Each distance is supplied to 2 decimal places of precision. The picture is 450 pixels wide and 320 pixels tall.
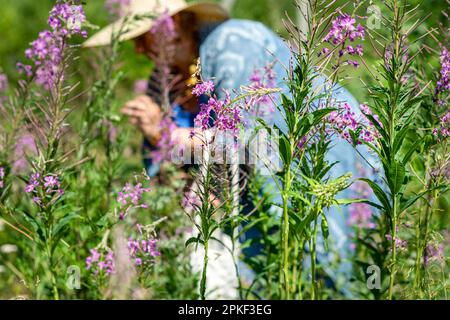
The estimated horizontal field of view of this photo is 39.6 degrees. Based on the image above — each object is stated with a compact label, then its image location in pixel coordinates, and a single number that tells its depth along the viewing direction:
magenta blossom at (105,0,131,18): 3.50
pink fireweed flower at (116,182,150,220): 2.36
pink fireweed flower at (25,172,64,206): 2.18
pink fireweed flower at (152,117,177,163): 3.16
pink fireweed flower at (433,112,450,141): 2.07
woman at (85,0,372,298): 3.34
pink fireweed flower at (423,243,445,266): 2.17
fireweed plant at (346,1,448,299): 1.93
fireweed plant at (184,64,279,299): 1.91
